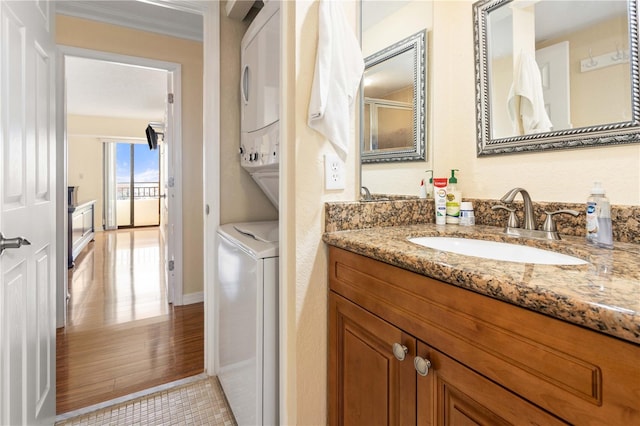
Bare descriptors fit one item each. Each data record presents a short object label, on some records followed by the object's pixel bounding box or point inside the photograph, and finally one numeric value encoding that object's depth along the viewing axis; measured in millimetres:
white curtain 7672
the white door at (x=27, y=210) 1009
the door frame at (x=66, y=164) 2510
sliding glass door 8125
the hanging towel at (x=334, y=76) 1063
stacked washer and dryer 1204
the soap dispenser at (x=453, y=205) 1341
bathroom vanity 472
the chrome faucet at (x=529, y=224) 1051
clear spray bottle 901
